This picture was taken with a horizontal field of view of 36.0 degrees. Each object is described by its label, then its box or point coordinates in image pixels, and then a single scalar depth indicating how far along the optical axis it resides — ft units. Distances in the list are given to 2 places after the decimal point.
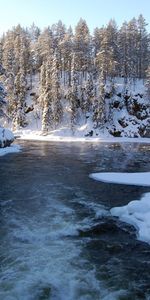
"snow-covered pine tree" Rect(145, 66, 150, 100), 166.71
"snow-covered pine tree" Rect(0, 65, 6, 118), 96.89
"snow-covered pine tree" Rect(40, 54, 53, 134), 156.69
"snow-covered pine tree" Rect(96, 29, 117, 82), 170.86
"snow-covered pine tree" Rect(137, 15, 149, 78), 207.36
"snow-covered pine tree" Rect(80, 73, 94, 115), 166.59
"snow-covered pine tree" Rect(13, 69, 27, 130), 167.38
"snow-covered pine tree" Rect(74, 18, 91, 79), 185.35
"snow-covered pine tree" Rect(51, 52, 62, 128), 160.56
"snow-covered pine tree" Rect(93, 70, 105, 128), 156.95
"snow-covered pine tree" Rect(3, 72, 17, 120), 173.40
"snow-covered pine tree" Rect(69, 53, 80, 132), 161.10
